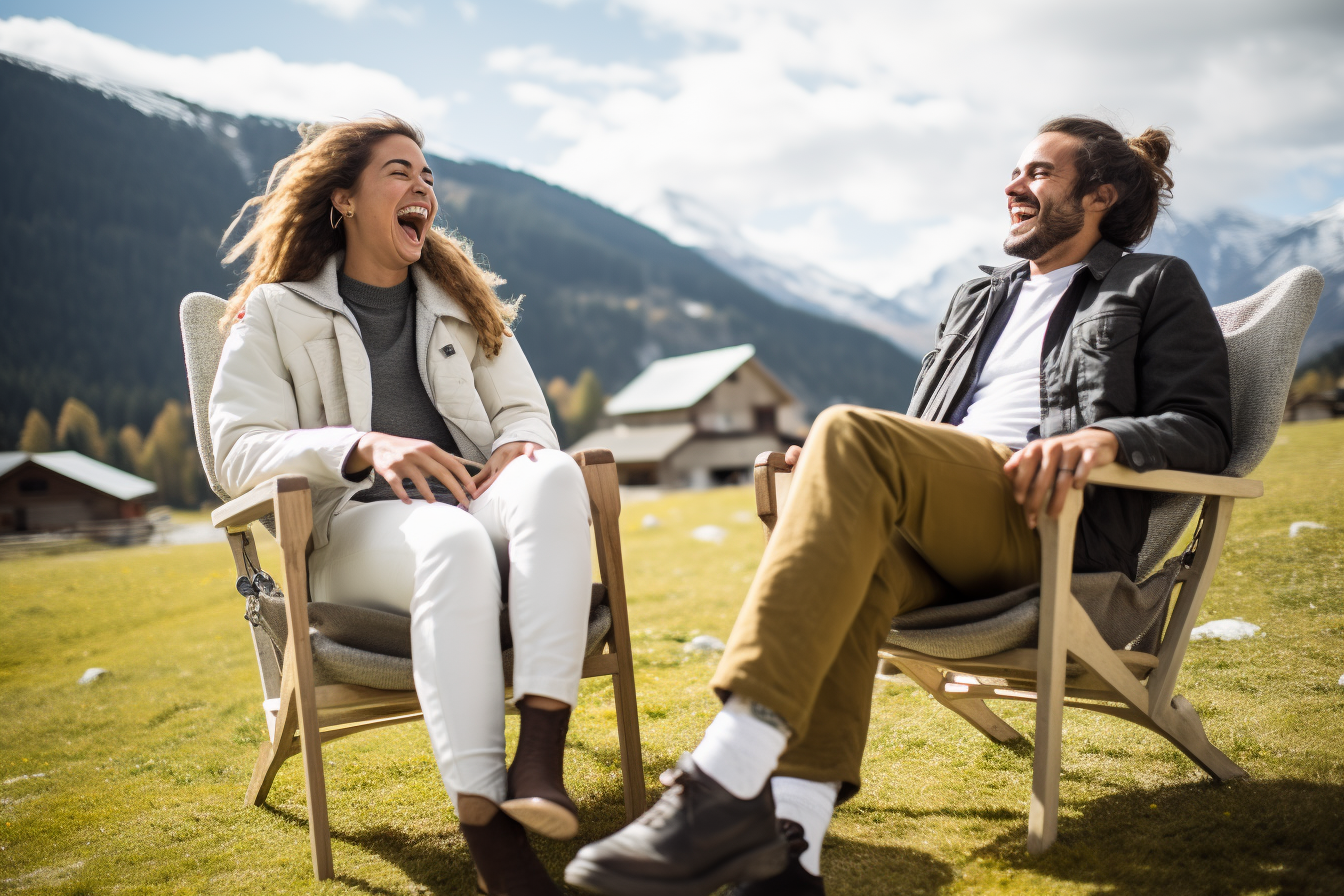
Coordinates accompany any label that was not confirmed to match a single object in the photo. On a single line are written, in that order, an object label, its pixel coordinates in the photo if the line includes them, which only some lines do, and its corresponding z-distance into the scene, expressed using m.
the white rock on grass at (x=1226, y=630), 3.89
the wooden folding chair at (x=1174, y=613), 1.99
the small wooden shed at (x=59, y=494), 31.56
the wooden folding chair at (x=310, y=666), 2.10
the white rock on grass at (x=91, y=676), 5.99
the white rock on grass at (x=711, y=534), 10.98
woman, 1.86
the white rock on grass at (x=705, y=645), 4.99
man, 1.56
